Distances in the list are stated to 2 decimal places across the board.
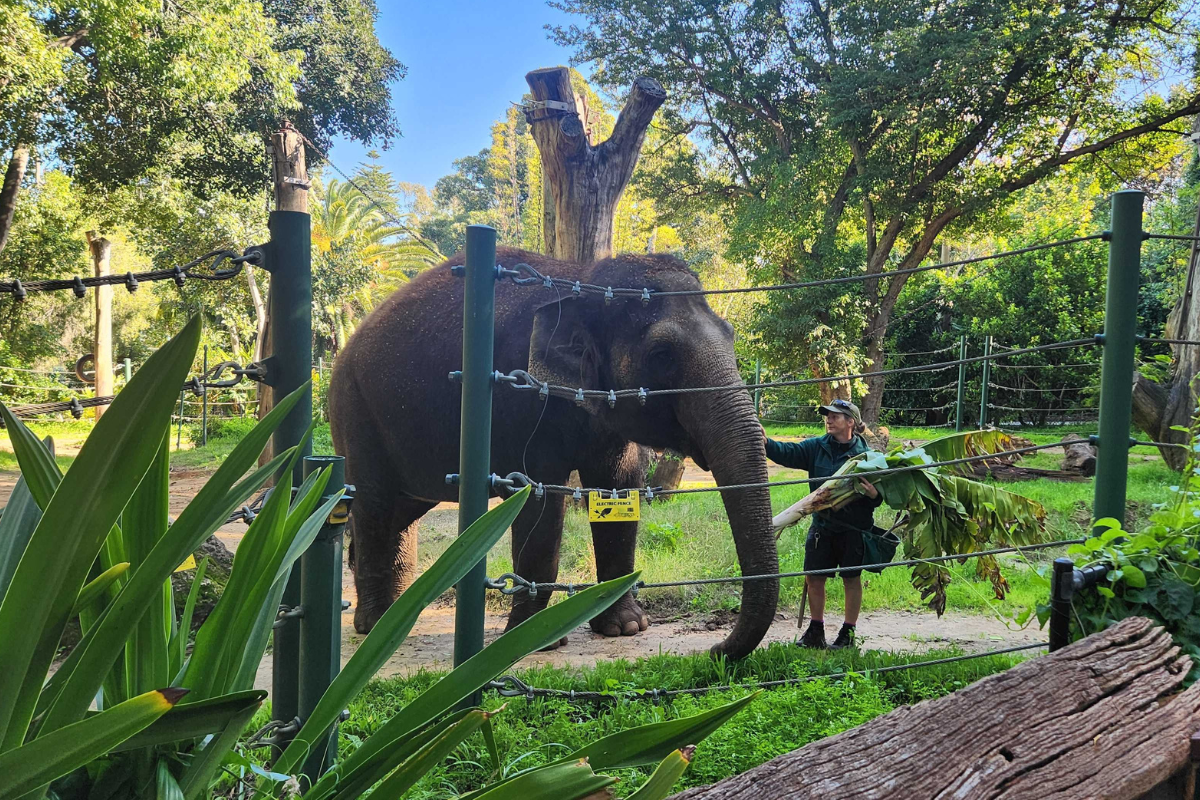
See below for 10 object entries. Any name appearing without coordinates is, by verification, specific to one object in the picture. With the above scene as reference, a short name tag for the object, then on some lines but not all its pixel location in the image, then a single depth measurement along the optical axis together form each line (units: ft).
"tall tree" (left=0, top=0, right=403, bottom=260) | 33.88
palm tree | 80.33
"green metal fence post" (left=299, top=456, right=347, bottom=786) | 5.75
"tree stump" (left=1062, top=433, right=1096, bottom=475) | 33.76
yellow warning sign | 8.62
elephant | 12.46
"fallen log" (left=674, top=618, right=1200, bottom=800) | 4.77
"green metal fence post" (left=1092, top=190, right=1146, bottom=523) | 8.03
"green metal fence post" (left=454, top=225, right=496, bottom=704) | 7.20
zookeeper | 13.50
